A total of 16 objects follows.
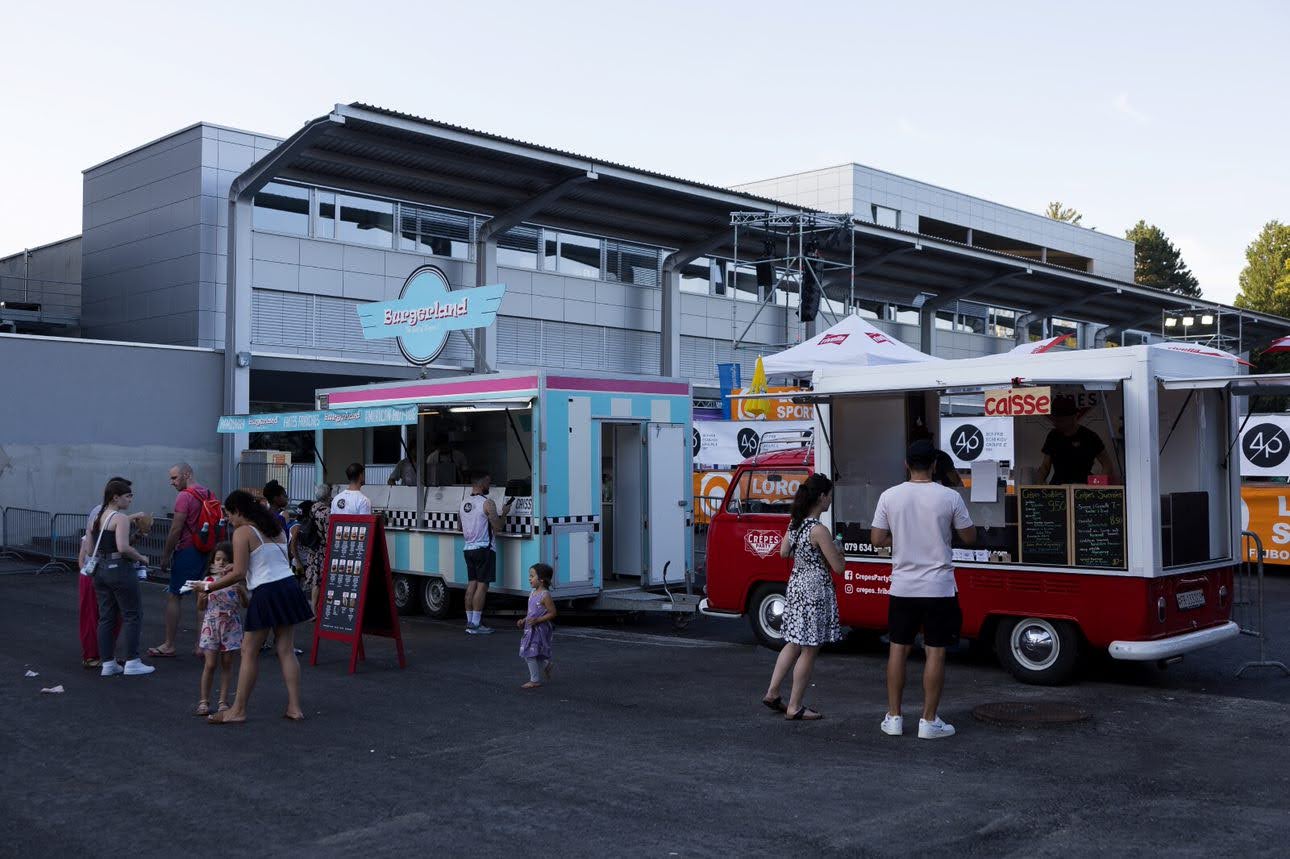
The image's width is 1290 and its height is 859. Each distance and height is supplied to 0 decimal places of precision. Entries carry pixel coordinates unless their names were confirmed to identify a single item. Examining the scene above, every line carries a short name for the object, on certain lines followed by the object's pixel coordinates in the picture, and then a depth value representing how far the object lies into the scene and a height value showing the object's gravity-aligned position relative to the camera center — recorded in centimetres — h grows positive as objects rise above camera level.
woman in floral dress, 837 -65
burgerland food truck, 1360 +24
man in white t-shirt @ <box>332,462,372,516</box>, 1235 -2
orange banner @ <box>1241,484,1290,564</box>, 1867 -22
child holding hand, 894 -97
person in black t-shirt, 1023 +41
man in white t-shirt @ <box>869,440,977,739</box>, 773 -47
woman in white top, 850 -66
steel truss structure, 2870 +653
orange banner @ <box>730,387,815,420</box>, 2337 +170
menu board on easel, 1109 -84
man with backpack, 1125 -31
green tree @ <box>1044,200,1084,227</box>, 10669 +2510
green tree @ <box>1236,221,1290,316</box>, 7544 +1476
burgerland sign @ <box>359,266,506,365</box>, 1681 +267
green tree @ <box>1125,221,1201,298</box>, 8794 +1713
